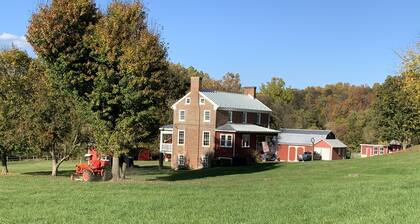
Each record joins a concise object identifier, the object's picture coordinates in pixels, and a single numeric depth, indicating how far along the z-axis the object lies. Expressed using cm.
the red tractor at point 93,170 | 2780
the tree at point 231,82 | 12022
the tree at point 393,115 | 7400
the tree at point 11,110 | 3688
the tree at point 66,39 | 2647
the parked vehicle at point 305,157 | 7362
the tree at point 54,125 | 3681
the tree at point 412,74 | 3841
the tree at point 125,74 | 2717
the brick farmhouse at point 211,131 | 6309
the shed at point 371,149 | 9262
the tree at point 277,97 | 10906
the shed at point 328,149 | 7716
